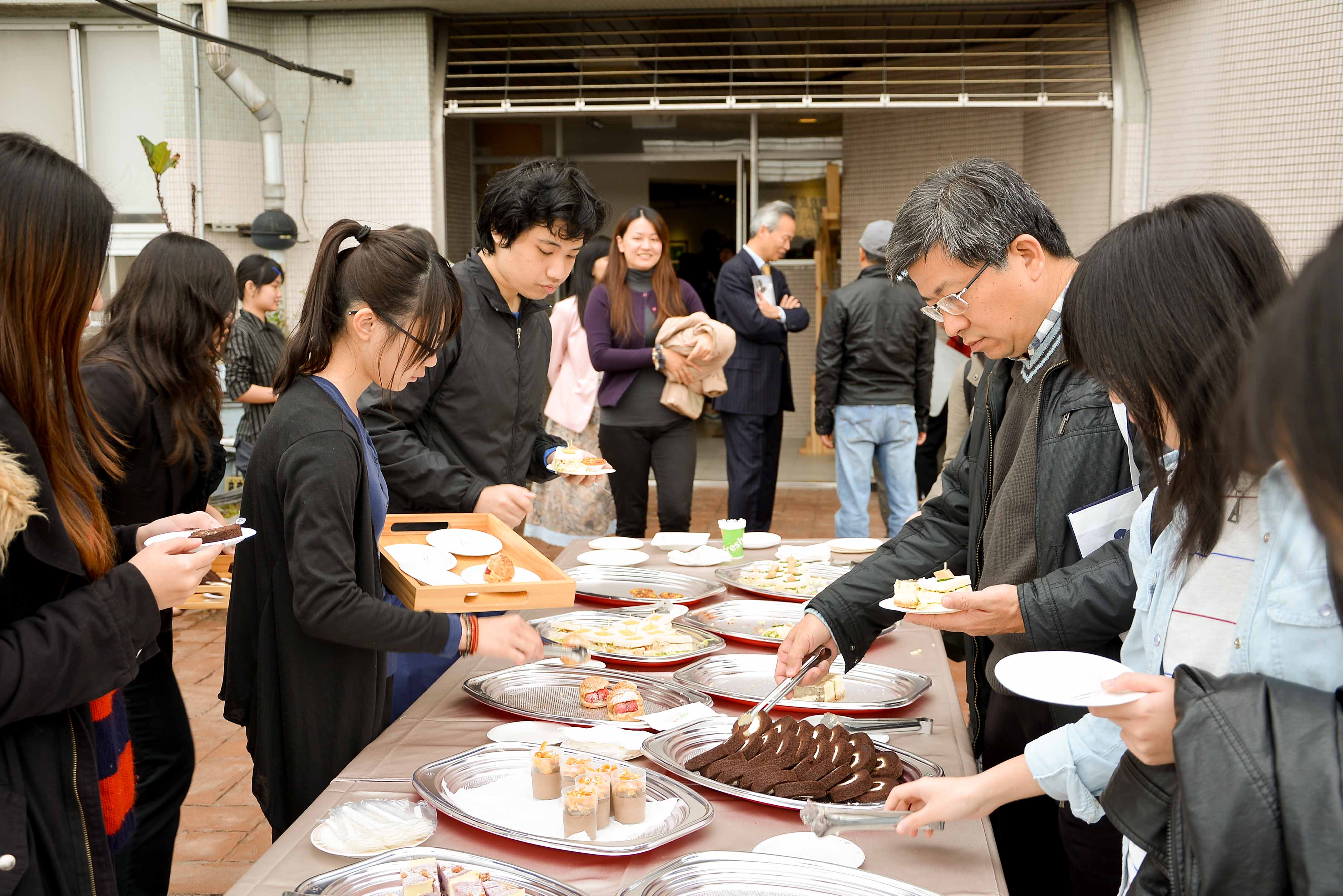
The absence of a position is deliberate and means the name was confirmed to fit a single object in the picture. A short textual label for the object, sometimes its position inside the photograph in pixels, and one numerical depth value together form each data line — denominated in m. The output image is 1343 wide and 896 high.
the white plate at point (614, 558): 3.36
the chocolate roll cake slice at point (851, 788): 1.70
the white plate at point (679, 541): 3.61
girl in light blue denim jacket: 1.14
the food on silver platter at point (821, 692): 2.19
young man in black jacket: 2.67
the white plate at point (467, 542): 2.35
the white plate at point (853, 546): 3.56
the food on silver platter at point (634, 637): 2.50
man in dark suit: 5.91
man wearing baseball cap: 5.64
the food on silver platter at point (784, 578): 3.05
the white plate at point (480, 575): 2.14
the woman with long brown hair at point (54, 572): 1.38
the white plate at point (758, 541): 3.67
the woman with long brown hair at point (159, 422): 2.63
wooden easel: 9.05
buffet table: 1.49
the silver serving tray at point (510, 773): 1.54
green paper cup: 3.47
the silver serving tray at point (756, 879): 1.44
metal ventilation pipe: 7.41
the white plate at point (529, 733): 1.98
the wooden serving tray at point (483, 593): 2.00
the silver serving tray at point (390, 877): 1.42
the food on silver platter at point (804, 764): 1.71
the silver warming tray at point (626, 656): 2.44
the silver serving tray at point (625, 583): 3.02
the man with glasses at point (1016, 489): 1.85
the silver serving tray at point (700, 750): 1.71
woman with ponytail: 1.91
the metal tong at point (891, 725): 2.03
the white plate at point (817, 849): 1.52
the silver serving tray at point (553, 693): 2.12
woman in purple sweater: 5.11
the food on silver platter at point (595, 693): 2.16
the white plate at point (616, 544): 3.60
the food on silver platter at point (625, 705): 2.11
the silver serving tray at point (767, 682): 2.21
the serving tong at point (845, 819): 1.53
